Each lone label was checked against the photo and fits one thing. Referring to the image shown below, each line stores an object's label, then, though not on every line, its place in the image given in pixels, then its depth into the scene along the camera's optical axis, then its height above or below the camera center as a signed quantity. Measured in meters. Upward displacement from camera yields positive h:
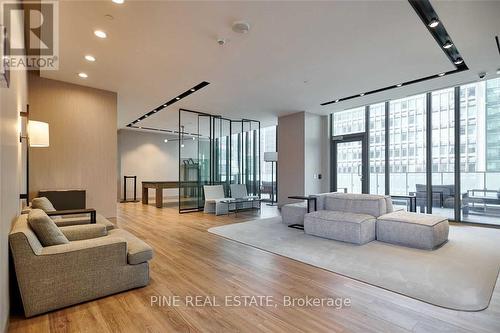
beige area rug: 2.55 -1.24
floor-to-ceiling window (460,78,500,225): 5.61 +0.36
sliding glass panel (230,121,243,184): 8.80 +0.50
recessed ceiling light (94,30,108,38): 3.45 +1.85
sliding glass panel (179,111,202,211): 7.65 -0.26
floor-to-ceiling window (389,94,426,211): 6.68 +0.52
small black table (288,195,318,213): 5.21 -0.68
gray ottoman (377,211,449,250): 3.90 -0.99
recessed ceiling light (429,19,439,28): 3.28 +1.87
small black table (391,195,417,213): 6.34 -0.86
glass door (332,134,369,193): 7.84 +0.12
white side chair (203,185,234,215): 7.15 -0.91
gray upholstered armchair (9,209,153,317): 2.07 -0.89
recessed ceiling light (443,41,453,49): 3.90 +1.88
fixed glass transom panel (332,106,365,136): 7.93 +1.49
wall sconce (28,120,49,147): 3.54 +0.50
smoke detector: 3.29 +1.85
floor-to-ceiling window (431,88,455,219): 6.19 +0.37
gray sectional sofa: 3.99 -0.92
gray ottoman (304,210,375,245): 4.18 -1.00
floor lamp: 8.76 +0.40
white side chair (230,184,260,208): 8.02 -0.81
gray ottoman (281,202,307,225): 5.52 -1.00
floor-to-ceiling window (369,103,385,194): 7.44 +0.58
